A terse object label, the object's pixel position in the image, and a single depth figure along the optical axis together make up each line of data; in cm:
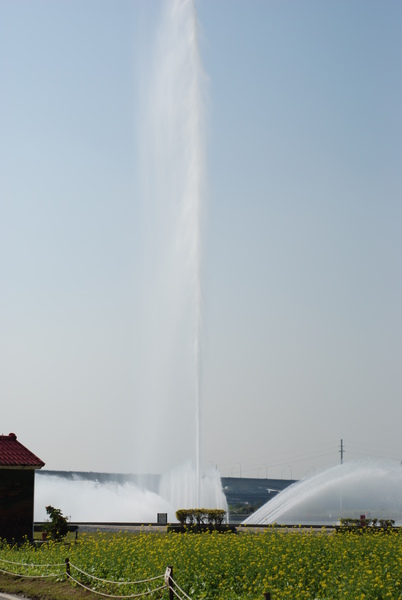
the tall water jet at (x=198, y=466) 4229
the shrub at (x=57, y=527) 3156
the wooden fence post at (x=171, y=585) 1494
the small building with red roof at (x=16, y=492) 3247
